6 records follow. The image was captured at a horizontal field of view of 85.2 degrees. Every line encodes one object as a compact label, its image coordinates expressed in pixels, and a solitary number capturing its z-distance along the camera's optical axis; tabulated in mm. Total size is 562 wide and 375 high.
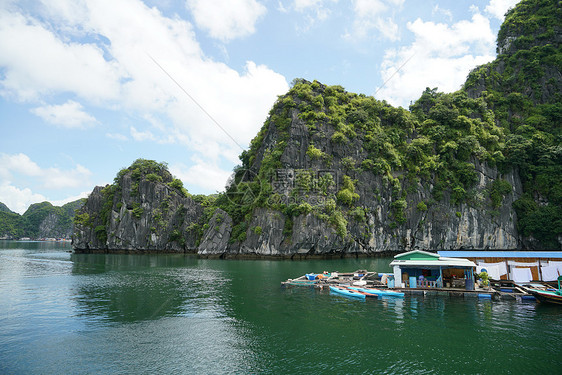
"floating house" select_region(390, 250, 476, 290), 25453
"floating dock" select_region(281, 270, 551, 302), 24047
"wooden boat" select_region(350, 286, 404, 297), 24997
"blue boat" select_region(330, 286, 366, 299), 24866
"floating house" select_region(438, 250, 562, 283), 26359
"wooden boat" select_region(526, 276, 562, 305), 21484
